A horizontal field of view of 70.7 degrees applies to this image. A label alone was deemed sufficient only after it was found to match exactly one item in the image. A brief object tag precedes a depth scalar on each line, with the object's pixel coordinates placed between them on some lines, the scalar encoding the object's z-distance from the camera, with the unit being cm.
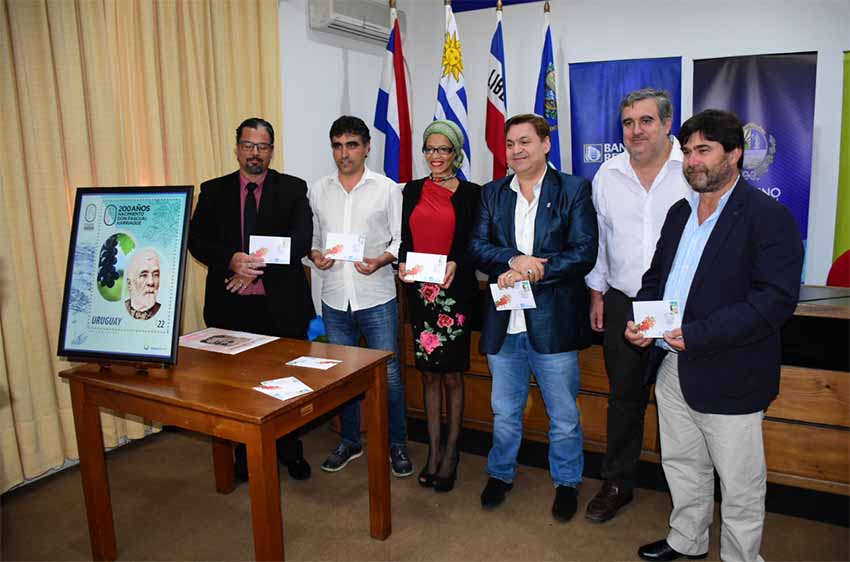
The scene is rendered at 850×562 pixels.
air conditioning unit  436
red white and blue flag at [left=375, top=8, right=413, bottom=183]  449
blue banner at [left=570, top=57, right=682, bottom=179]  445
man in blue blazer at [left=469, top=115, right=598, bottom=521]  242
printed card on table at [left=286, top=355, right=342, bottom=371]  216
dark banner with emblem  406
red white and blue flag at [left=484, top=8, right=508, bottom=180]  447
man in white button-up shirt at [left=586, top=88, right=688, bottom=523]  228
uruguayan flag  441
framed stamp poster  208
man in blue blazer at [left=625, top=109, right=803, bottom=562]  178
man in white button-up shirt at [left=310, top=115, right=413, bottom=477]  281
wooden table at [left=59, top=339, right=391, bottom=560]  177
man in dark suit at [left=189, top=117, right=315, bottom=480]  272
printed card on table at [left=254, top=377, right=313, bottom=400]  187
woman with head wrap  262
